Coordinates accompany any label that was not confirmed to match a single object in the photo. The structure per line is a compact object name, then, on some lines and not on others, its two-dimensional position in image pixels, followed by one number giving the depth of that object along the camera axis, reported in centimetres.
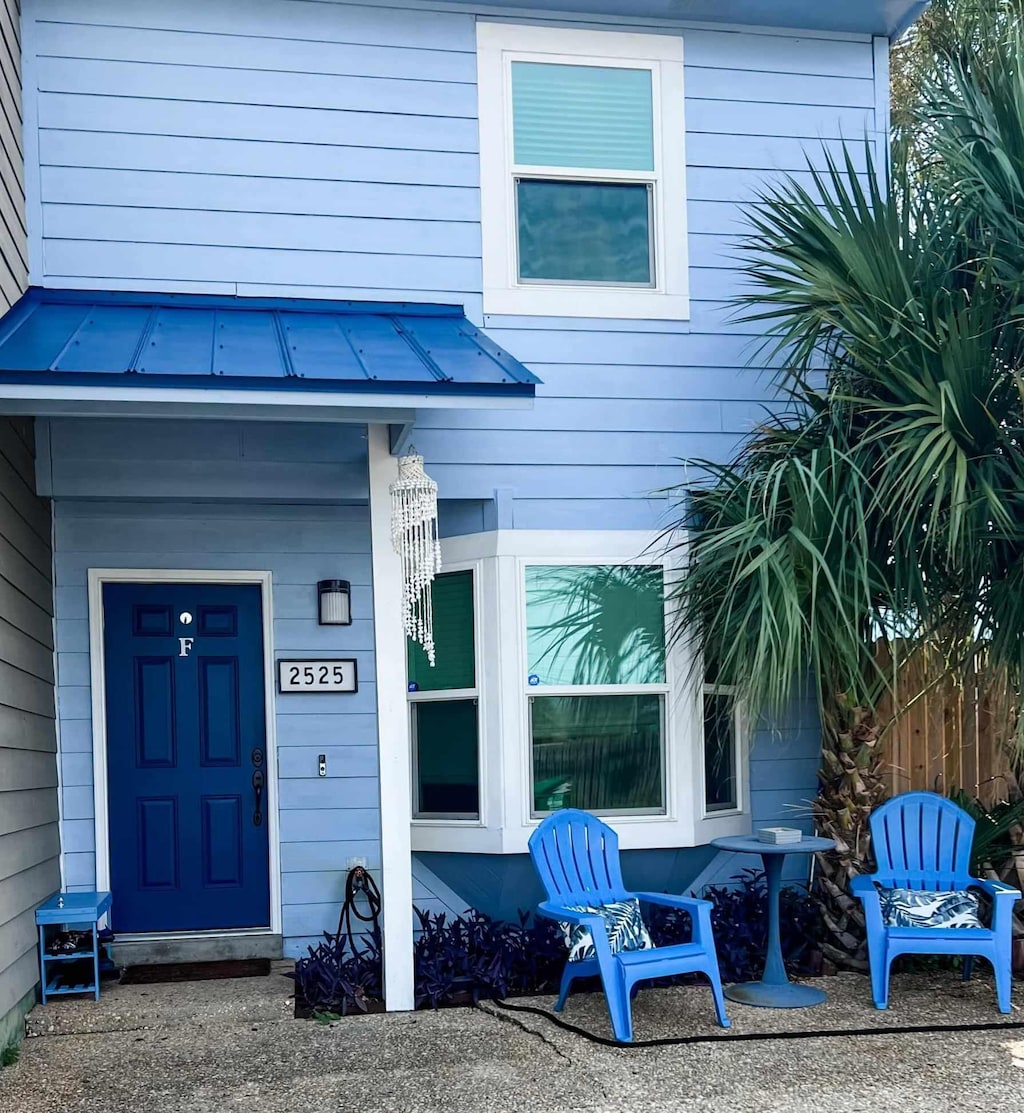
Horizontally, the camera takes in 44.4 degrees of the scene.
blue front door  629
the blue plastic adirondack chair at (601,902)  479
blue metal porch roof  467
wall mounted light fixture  644
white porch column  531
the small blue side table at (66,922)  544
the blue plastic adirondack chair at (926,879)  512
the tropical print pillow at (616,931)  506
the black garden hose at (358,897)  622
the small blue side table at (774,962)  529
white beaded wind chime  529
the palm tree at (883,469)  520
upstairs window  622
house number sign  641
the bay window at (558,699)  603
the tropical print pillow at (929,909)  528
